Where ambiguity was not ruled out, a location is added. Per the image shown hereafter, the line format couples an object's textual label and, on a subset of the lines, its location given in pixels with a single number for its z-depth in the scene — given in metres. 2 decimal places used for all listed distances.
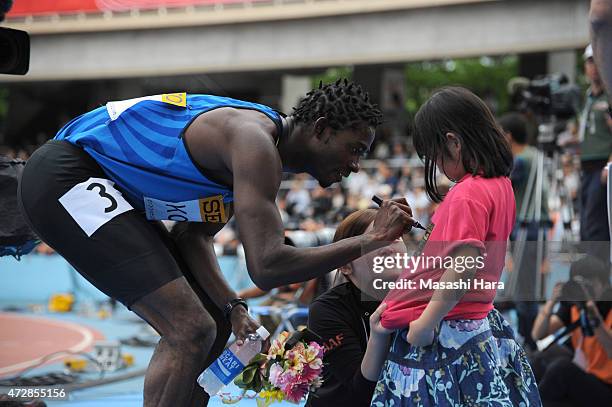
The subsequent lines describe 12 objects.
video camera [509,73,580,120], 7.83
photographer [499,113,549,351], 7.39
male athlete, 3.06
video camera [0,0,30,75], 4.47
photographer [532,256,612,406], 4.83
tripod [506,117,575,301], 6.30
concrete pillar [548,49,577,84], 20.70
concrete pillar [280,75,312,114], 26.22
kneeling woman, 3.36
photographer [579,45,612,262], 5.92
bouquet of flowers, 3.29
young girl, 2.89
